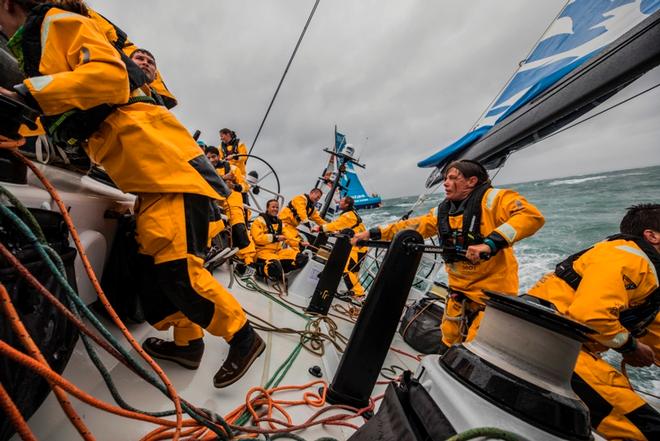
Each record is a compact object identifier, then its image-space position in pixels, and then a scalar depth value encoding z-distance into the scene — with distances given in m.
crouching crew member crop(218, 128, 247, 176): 5.54
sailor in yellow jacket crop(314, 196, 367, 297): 4.91
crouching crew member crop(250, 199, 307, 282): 4.05
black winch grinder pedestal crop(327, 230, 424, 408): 1.35
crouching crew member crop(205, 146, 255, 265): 3.43
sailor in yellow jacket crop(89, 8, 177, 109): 1.49
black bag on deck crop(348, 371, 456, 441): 0.53
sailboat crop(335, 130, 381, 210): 11.29
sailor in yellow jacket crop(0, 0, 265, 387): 0.96
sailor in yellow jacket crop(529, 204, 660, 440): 1.34
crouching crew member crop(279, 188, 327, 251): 5.82
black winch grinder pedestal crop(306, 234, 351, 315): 2.92
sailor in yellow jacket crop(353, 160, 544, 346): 1.62
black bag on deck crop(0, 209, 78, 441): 0.60
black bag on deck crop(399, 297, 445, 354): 2.76
